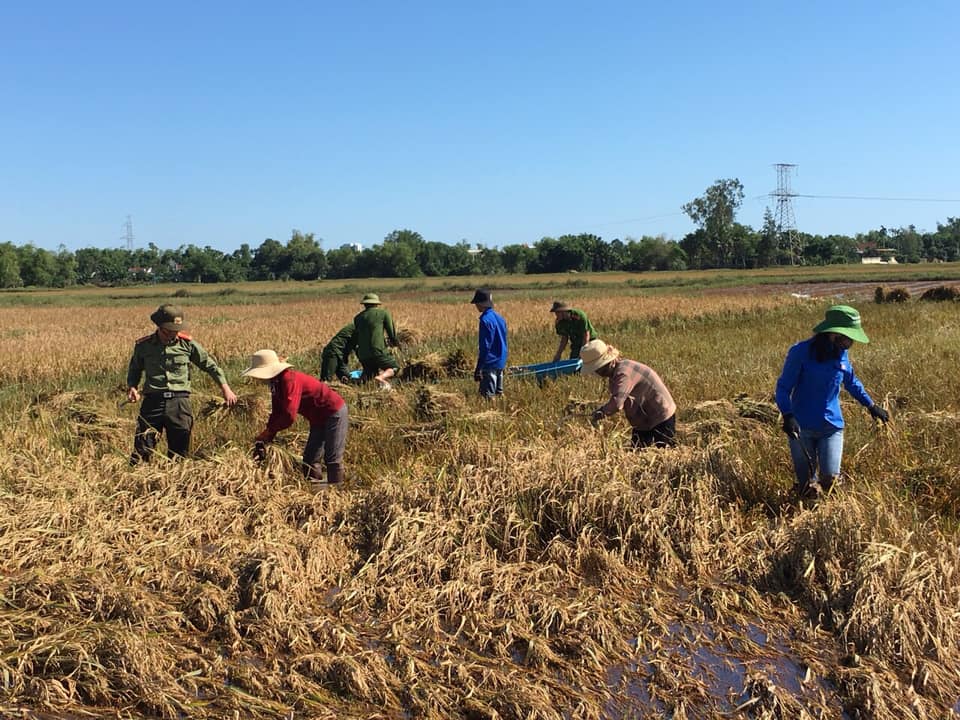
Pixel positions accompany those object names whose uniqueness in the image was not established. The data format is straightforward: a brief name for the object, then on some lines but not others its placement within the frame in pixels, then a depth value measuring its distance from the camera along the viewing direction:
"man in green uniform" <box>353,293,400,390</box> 9.42
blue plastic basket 9.93
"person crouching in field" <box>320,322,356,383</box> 9.62
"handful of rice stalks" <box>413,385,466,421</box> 7.96
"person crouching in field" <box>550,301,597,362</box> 9.83
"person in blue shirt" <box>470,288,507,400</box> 8.91
